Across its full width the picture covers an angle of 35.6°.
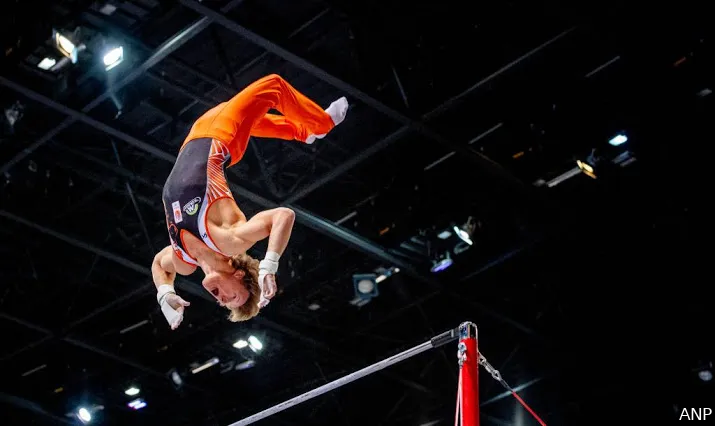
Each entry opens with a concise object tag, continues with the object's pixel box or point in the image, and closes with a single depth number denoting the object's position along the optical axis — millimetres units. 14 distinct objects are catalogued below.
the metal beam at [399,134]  9802
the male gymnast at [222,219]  6512
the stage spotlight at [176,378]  13719
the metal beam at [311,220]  9988
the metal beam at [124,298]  11683
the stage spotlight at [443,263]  11648
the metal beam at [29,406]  14172
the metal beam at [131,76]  9406
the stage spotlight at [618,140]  10406
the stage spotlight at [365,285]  12039
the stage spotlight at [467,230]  11266
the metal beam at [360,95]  9227
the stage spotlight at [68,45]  9508
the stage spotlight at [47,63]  9914
